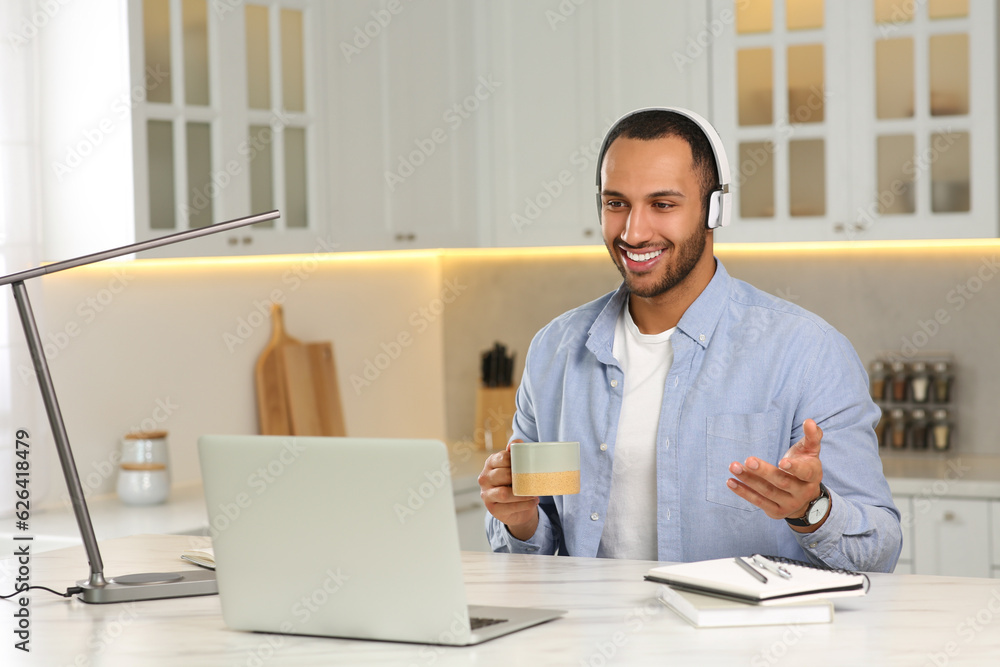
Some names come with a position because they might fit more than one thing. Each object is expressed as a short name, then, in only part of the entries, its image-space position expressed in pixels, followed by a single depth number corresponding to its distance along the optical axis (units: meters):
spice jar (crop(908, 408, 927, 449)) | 3.81
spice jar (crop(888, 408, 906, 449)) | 3.81
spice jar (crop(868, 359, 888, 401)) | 3.88
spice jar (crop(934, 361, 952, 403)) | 3.79
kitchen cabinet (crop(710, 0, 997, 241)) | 3.50
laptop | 1.22
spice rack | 3.79
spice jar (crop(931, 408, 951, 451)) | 3.78
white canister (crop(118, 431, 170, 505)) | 3.15
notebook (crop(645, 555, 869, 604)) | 1.30
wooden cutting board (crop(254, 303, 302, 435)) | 3.77
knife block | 4.25
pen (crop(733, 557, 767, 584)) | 1.34
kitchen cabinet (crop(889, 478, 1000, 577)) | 3.35
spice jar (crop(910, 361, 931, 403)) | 3.80
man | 1.88
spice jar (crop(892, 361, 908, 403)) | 3.84
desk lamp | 1.50
